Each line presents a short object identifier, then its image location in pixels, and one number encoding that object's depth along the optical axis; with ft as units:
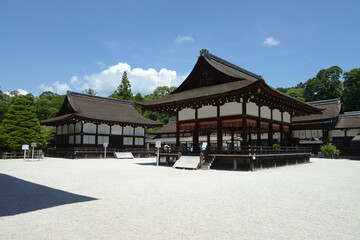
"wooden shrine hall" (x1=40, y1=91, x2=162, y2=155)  115.96
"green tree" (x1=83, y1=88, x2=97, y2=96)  272.72
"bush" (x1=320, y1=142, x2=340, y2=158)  115.65
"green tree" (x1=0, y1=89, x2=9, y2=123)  177.35
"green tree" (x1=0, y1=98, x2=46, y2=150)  99.91
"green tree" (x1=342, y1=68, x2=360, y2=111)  185.57
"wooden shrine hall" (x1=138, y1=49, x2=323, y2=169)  61.98
